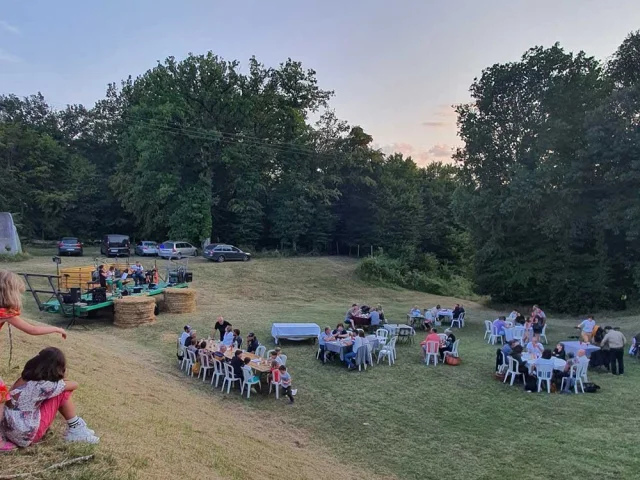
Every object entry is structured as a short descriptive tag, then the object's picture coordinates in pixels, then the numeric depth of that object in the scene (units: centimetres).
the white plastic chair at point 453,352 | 1395
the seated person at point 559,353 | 1244
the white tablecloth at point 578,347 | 1339
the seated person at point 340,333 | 1425
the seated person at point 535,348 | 1240
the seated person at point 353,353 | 1323
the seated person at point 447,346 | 1404
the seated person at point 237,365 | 1139
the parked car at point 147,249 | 3531
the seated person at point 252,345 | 1343
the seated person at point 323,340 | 1390
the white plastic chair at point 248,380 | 1109
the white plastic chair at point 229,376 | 1141
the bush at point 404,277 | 3375
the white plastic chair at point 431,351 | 1393
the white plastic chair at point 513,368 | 1192
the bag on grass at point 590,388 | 1140
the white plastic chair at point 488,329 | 1802
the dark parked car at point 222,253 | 3384
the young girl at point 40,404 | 477
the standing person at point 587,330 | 1502
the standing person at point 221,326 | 1539
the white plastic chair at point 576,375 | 1140
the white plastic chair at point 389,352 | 1398
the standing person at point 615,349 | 1308
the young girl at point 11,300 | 480
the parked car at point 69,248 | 3381
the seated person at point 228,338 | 1376
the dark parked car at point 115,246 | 3309
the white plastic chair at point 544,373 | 1138
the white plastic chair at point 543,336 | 1764
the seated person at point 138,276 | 2131
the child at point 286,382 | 1097
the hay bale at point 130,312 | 1731
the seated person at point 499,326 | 1710
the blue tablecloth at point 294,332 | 1579
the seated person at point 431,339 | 1398
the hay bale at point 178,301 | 1980
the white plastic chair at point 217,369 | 1182
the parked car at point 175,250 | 3456
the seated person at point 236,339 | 1332
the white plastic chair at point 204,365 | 1223
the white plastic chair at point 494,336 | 1711
